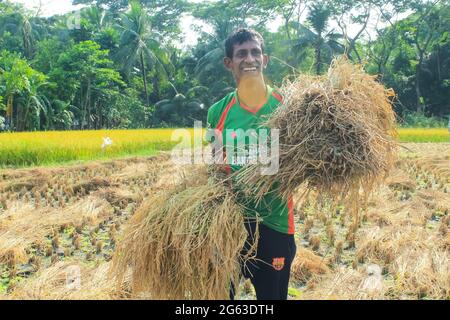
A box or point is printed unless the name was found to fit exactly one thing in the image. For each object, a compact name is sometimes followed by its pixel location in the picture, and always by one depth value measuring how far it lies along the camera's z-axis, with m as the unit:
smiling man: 1.79
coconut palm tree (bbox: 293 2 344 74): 22.34
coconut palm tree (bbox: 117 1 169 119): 22.88
